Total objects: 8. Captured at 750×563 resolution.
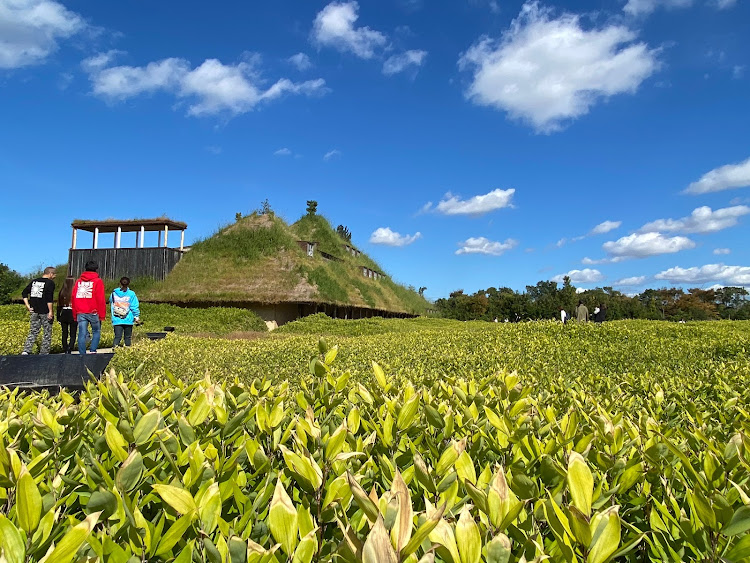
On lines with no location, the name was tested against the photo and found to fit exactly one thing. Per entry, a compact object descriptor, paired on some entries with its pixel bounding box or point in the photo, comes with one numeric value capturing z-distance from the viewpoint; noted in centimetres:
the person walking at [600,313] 2050
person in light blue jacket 1048
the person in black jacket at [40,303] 958
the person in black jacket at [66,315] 1062
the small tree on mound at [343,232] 3900
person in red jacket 927
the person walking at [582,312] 1820
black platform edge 660
